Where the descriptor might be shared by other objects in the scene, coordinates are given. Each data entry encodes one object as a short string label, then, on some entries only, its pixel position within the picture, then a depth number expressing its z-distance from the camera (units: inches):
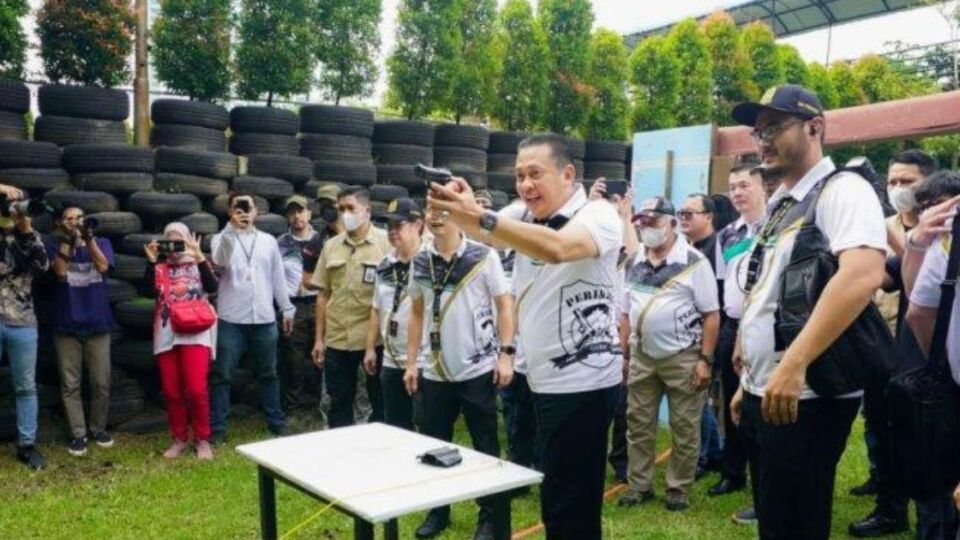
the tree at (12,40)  232.7
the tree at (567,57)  365.7
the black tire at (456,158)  315.0
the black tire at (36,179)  231.5
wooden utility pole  265.3
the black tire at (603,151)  355.9
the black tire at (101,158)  244.4
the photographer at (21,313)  205.5
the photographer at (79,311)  217.2
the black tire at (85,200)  234.4
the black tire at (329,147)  289.6
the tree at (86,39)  244.1
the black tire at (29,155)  231.3
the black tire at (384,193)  292.2
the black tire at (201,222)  251.9
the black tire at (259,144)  275.7
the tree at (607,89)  379.2
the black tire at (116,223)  239.9
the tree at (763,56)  480.7
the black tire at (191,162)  257.9
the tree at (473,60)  328.2
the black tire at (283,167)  273.6
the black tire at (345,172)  286.2
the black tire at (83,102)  242.8
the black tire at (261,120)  275.0
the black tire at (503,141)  331.6
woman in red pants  222.2
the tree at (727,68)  451.8
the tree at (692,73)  410.6
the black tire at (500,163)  332.2
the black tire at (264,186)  267.3
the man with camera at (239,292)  235.8
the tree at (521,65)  352.8
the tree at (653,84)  396.5
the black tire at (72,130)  244.7
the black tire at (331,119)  289.0
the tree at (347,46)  295.0
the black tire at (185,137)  261.7
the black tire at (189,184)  256.5
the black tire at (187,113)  260.2
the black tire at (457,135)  316.2
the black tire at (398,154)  306.2
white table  91.4
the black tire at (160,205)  247.0
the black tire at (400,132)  305.7
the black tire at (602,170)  354.6
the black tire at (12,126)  235.8
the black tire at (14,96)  234.2
